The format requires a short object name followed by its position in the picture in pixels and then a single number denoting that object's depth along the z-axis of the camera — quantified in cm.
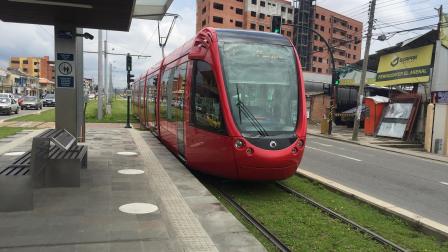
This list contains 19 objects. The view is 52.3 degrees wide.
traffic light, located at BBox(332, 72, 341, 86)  2968
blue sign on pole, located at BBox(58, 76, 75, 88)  1020
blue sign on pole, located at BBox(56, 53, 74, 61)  1012
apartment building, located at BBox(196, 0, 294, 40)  10281
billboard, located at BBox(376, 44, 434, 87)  2642
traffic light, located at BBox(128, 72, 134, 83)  2623
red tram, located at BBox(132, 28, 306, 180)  847
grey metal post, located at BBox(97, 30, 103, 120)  3133
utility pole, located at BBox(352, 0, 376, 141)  2659
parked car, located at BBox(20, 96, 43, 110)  4678
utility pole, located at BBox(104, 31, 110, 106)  4666
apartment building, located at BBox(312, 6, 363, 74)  12112
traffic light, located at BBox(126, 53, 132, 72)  2641
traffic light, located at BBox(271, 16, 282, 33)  2264
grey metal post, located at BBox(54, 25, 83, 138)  1005
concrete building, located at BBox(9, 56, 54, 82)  15049
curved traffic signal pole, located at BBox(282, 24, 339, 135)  2968
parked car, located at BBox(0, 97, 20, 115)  3532
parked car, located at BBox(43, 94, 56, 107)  5762
